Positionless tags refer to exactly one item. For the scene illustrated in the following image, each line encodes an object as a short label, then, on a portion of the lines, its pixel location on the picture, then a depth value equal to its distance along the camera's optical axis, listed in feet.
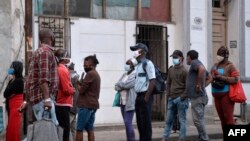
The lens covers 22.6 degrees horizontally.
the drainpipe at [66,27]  48.55
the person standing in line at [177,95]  40.78
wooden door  59.31
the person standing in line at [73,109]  37.55
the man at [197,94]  39.86
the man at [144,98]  35.91
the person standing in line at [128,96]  38.27
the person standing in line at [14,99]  36.65
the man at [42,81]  26.00
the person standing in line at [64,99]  32.40
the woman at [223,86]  39.68
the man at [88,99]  36.06
